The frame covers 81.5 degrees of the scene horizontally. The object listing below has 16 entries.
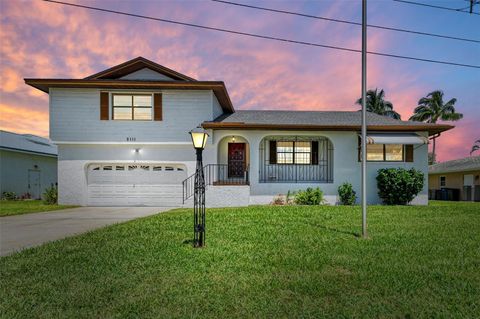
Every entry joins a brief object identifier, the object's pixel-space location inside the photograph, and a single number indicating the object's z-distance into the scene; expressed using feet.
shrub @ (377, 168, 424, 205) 42.70
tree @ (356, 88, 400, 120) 109.40
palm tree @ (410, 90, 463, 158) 111.65
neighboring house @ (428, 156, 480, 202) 73.41
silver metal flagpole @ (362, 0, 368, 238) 21.45
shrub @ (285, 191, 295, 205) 43.84
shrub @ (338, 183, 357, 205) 43.55
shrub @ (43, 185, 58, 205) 46.37
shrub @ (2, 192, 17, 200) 55.42
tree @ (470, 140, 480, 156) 165.81
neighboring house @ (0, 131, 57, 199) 57.98
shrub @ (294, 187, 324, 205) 42.60
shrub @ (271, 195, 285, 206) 43.50
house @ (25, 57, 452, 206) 43.93
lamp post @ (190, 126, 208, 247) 18.98
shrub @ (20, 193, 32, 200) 59.89
